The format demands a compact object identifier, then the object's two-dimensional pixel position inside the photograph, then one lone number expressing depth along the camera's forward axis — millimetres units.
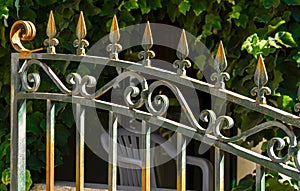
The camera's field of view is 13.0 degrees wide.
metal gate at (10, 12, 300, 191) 4168
